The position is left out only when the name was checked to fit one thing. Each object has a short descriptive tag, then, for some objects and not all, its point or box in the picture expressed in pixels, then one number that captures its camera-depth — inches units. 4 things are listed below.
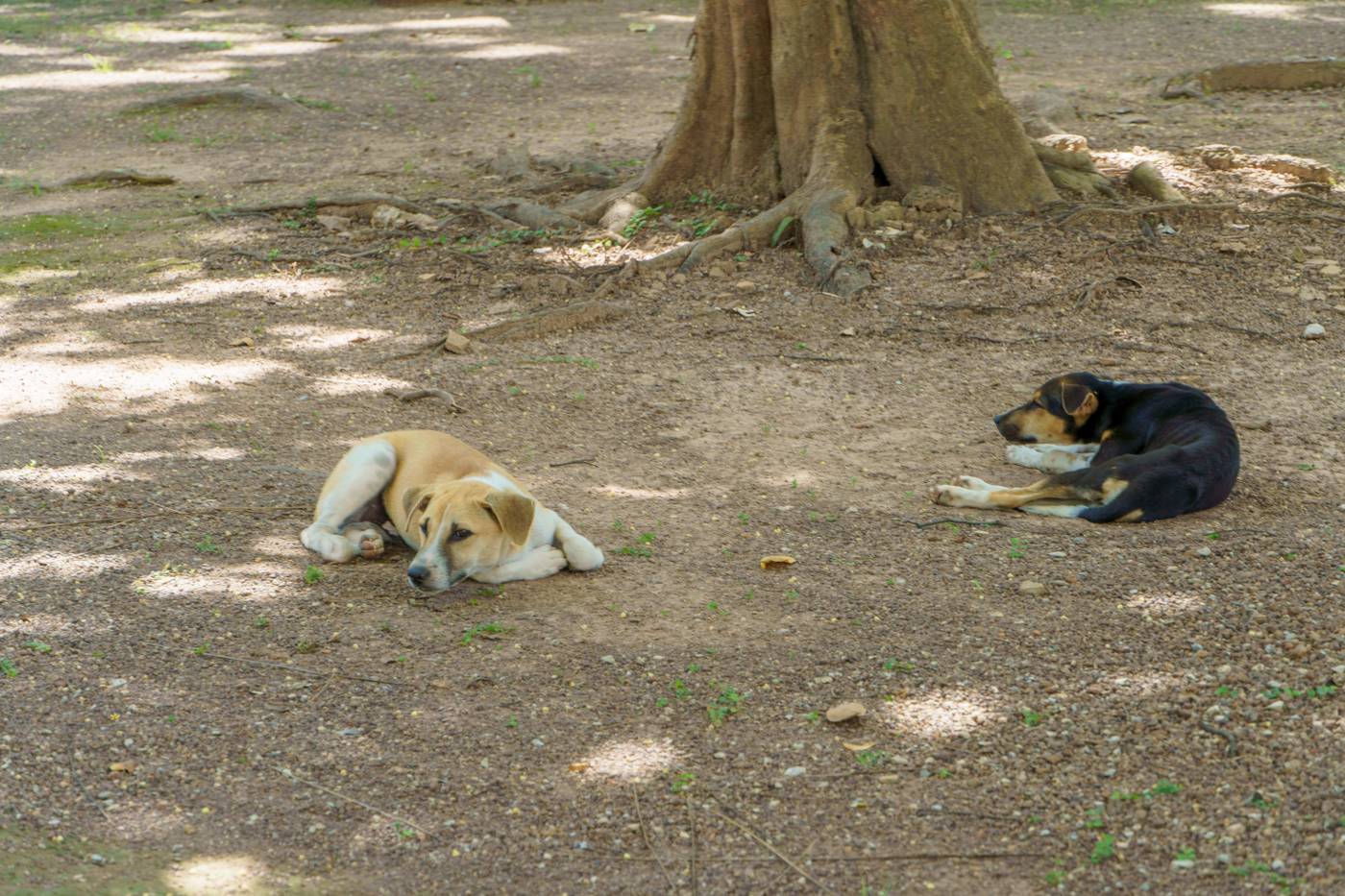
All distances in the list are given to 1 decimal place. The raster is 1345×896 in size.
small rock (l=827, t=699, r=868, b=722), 339.3
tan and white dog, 400.8
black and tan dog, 457.4
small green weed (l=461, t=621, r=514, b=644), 385.1
